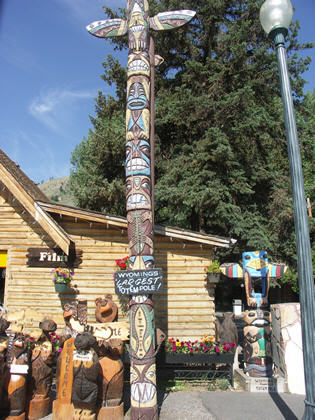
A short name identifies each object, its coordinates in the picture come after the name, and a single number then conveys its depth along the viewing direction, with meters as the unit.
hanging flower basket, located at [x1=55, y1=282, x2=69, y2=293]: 7.93
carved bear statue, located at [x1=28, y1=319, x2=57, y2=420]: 5.53
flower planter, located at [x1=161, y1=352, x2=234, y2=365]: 7.09
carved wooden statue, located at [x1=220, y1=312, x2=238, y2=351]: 8.22
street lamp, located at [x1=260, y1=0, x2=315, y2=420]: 3.42
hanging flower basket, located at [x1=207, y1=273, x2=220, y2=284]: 7.98
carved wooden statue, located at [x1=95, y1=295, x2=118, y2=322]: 6.43
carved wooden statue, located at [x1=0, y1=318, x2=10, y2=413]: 5.22
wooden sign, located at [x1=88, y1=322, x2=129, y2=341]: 5.58
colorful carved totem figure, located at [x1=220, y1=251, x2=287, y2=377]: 7.05
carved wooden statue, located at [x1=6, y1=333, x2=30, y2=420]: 5.24
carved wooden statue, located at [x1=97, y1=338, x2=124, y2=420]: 5.33
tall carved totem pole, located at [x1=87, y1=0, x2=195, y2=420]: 5.28
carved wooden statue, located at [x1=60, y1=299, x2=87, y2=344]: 5.73
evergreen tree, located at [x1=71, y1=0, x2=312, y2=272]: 13.43
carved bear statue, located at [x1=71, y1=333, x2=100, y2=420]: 5.04
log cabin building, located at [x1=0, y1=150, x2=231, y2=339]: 8.19
